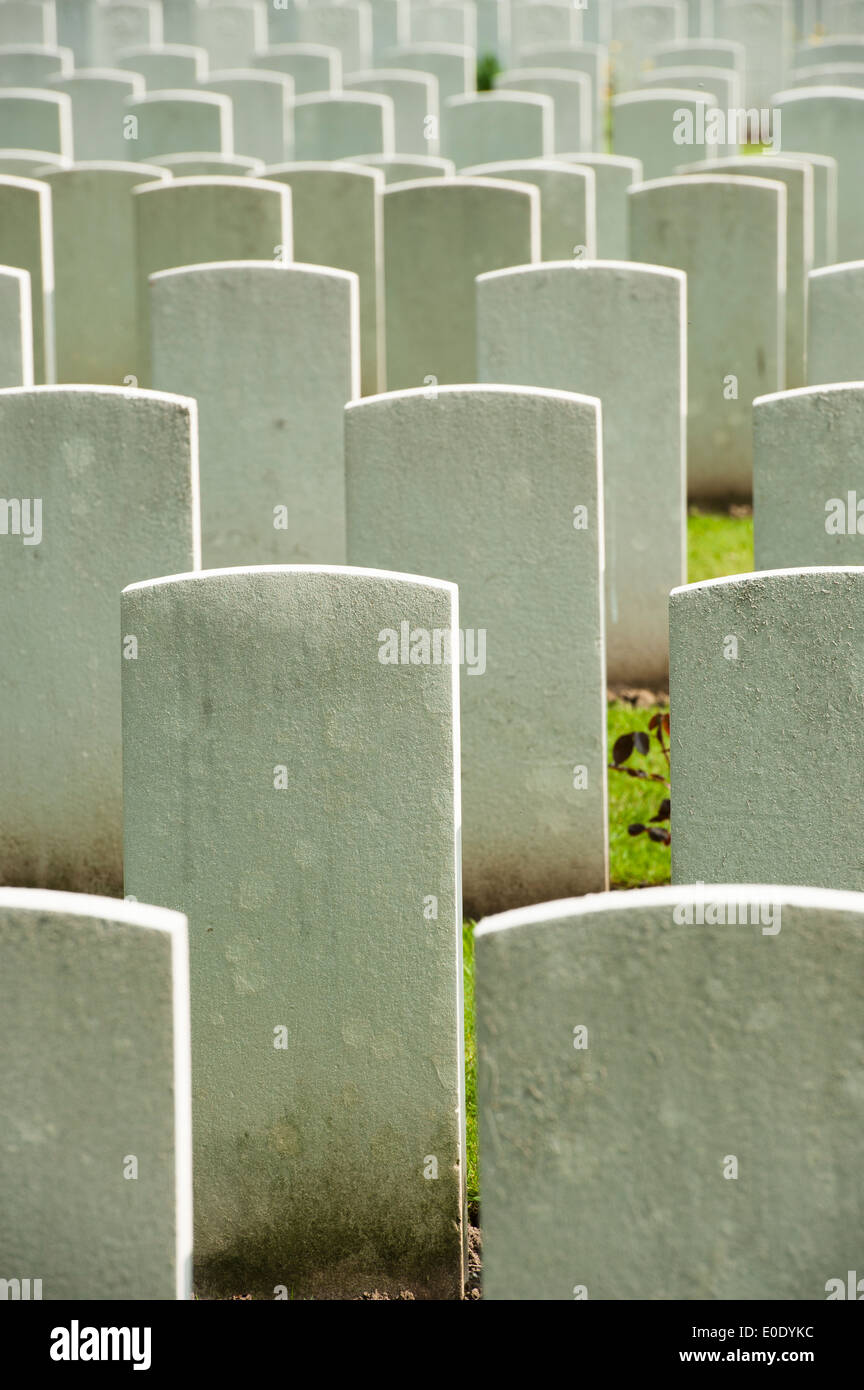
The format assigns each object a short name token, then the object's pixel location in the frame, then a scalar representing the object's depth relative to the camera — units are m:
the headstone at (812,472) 3.62
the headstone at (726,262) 6.09
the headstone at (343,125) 8.29
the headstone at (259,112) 8.98
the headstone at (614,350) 4.68
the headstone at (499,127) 8.42
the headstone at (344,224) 6.67
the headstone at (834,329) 4.81
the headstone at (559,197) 6.86
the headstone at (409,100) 9.48
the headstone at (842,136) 8.17
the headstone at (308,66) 10.09
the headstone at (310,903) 2.68
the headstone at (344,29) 11.67
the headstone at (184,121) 8.02
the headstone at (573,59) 10.84
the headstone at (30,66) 9.72
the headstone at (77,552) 3.65
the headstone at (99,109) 9.02
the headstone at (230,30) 11.73
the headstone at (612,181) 7.55
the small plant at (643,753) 4.02
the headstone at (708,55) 10.88
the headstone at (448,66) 10.55
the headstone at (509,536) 3.63
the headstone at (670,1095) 2.01
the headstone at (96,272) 6.74
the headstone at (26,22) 11.08
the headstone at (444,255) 5.96
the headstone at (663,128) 8.66
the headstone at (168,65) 10.02
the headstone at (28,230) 5.84
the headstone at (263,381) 4.68
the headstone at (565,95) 9.63
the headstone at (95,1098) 2.07
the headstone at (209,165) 7.18
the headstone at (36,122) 8.02
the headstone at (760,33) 13.74
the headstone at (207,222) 5.93
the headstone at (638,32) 13.66
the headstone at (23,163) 7.11
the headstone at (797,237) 6.77
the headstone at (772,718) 2.71
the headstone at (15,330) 4.58
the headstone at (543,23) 13.02
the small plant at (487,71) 13.35
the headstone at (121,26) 11.79
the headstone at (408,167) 7.47
